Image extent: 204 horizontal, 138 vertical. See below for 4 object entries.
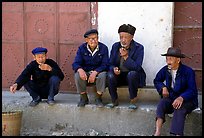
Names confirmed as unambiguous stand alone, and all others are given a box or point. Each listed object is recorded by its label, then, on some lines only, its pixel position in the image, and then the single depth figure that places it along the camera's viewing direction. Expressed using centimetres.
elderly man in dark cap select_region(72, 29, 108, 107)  616
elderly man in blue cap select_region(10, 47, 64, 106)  636
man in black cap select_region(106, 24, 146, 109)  611
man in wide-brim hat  547
